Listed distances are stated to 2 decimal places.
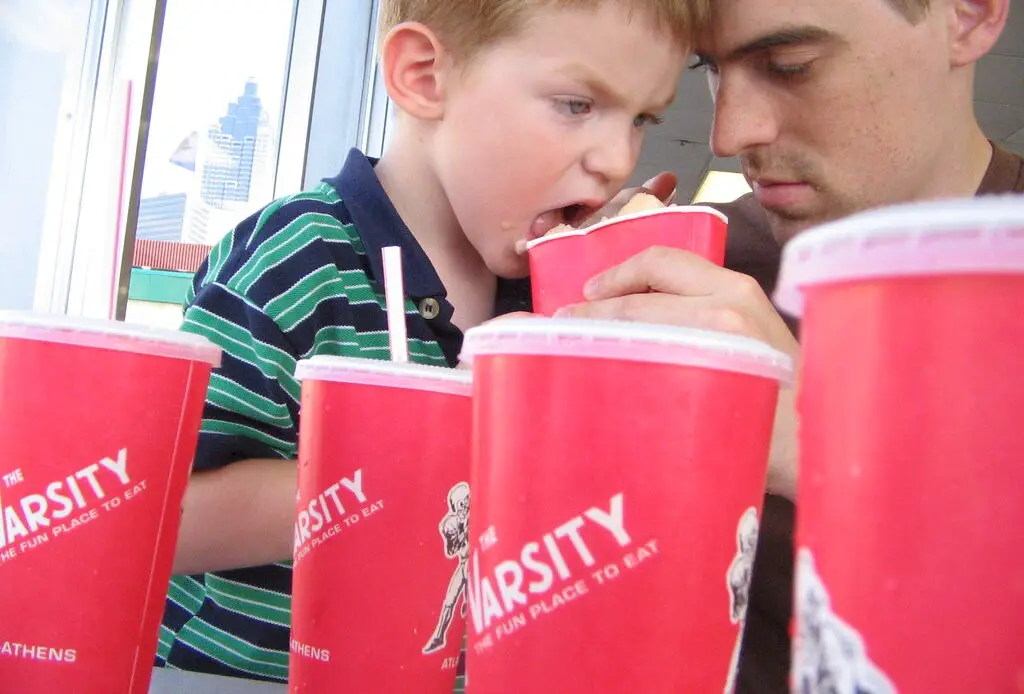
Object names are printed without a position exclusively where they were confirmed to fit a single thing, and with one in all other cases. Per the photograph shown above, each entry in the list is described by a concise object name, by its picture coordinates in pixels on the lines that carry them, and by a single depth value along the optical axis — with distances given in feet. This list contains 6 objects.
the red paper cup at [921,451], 0.74
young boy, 2.85
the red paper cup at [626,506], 1.26
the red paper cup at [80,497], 1.73
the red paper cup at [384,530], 1.87
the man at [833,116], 3.55
